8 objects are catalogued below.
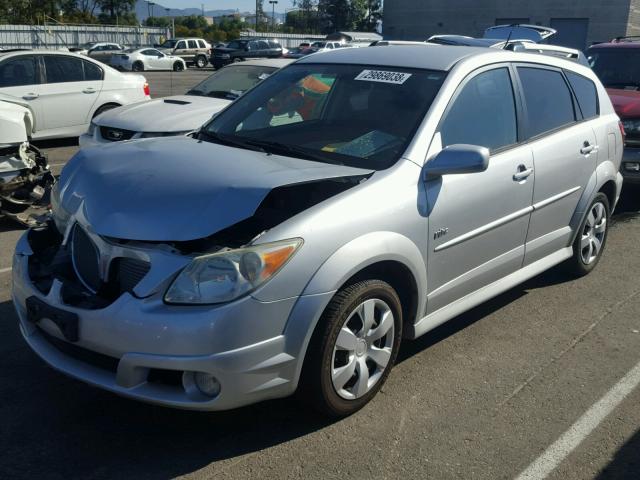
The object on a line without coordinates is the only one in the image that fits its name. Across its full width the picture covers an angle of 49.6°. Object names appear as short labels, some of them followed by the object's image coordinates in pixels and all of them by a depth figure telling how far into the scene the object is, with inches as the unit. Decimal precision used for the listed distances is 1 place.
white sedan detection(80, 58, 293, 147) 300.7
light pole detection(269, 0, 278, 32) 3791.8
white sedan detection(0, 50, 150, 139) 414.0
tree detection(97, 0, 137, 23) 2839.6
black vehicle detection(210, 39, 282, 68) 1579.7
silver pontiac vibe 119.2
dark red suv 317.4
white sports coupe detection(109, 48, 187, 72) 1489.9
